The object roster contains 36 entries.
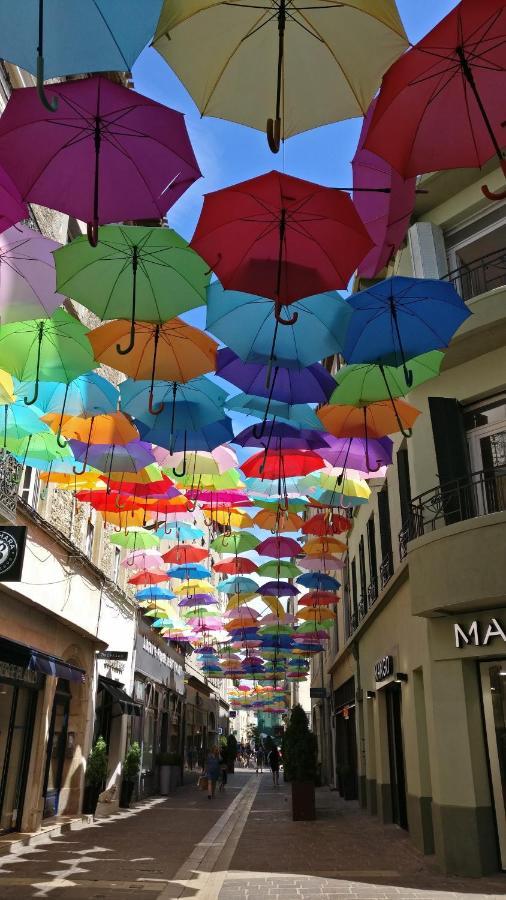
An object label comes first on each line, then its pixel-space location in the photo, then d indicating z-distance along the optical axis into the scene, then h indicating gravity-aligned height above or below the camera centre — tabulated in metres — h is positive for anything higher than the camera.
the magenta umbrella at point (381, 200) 6.27 +4.75
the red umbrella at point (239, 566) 21.06 +4.92
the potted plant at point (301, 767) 17.53 -0.77
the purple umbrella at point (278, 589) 22.59 +4.58
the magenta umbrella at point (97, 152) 5.15 +4.37
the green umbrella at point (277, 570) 20.86 +4.82
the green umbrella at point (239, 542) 18.47 +4.98
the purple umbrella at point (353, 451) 10.73 +4.26
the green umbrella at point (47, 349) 8.28 +4.45
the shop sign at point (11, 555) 11.01 +2.71
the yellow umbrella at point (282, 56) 4.47 +4.38
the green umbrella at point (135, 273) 6.74 +4.42
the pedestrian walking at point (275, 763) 33.81 -1.31
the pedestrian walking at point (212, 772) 25.30 -1.31
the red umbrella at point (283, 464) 11.05 +4.26
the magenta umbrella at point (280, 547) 18.36 +4.76
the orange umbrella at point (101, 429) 10.25 +4.32
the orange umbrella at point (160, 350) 7.98 +4.34
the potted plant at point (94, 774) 16.62 -0.92
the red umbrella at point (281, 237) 5.59 +4.08
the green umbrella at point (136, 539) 17.38 +4.73
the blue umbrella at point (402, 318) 7.48 +4.40
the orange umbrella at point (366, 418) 9.43 +4.19
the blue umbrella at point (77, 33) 4.35 +4.26
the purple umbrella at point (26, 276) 7.21 +4.63
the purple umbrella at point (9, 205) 5.78 +4.34
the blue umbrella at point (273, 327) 7.41 +4.27
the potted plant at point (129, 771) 19.78 -1.01
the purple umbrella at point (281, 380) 8.59 +4.26
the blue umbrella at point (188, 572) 20.00 +4.51
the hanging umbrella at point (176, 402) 9.46 +4.38
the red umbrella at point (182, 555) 19.08 +4.76
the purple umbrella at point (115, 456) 10.96 +4.24
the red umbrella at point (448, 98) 4.63 +4.39
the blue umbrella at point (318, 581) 21.59 +4.63
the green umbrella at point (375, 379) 8.68 +4.29
